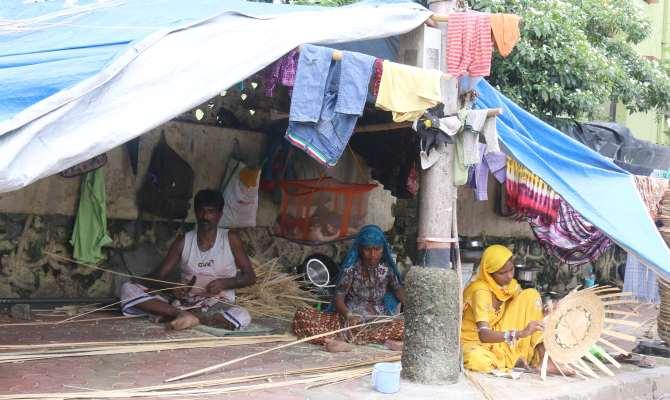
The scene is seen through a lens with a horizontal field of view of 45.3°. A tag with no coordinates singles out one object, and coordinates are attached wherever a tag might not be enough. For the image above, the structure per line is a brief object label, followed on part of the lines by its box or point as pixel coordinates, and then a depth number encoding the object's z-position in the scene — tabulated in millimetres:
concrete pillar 5223
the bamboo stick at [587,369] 5873
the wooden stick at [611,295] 6016
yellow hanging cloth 5016
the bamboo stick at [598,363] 5961
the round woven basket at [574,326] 5641
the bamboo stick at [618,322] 6140
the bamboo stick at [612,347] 6030
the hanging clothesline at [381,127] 6770
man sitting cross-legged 6871
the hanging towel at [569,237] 9625
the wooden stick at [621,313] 6240
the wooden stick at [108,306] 6814
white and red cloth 5230
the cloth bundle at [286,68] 4925
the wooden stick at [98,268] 7040
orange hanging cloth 5297
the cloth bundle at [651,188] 8031
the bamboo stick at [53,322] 6387
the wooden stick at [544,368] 5666
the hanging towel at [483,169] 7672
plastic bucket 4934
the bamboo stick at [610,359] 6090
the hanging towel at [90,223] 7129
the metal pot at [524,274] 10078
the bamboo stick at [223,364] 4980
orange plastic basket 8305
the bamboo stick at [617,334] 6041
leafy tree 9562
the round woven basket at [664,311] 7113
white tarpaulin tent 3759
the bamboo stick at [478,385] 5086
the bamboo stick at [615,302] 6045
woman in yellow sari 5762
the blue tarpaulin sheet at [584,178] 5738
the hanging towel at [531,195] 9383
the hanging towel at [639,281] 10422
